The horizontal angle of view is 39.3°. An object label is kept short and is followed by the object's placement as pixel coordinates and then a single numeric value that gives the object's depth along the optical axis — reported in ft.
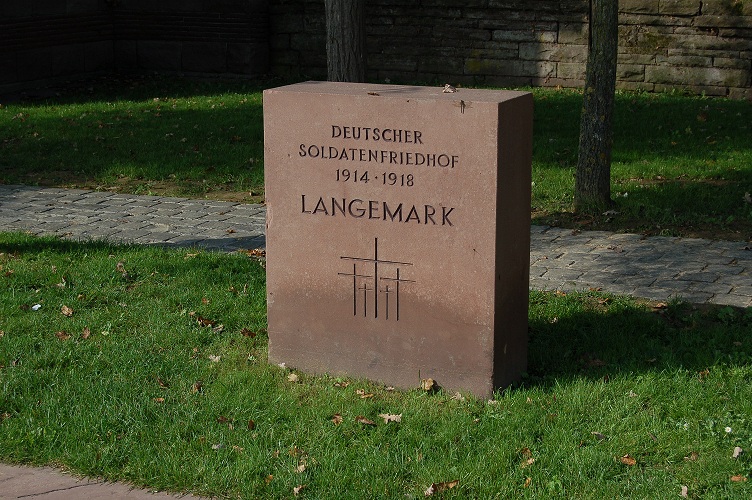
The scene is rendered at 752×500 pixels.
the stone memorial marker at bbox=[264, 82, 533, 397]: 16.12
